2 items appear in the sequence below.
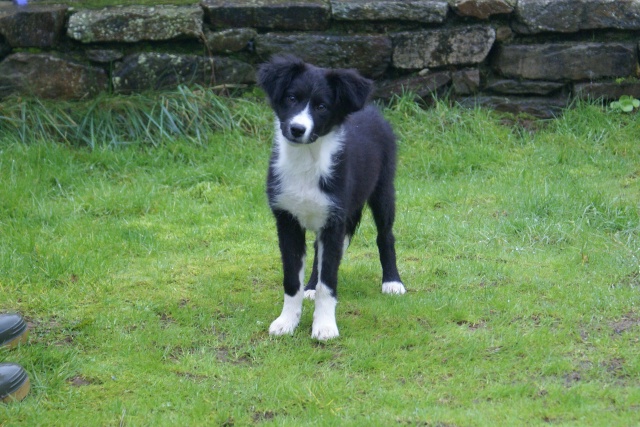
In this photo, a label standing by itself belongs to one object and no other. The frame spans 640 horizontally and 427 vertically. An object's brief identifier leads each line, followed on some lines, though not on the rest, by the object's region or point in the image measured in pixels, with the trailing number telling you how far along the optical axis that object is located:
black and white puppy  7.67
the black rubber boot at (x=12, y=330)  7.18
